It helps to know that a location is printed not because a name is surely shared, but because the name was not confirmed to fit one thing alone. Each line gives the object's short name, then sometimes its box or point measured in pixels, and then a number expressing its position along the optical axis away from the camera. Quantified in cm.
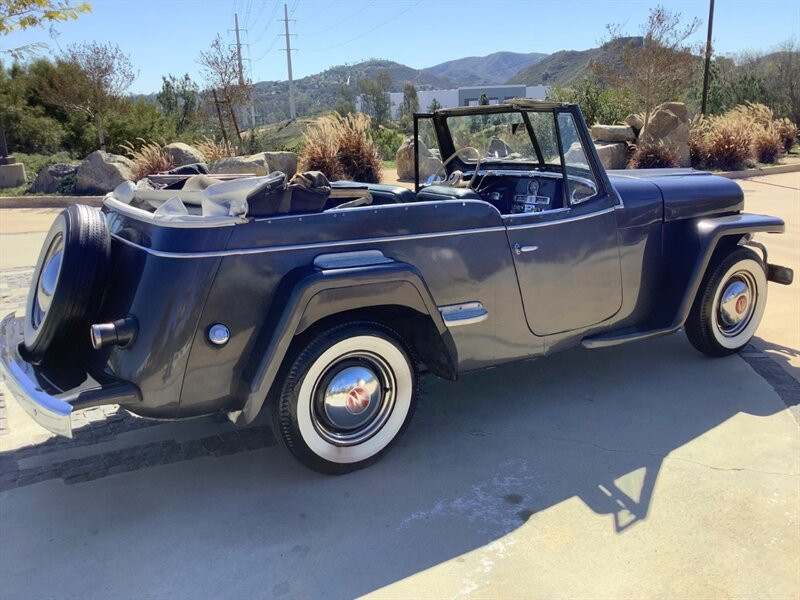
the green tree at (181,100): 2536
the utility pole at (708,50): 2045
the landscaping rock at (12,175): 1409
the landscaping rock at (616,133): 1584
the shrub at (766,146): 1728
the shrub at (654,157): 1465
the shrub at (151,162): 1274
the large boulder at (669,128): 1517
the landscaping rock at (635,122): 1619
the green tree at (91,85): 1723
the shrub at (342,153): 1291
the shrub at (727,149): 1612
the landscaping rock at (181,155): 1315
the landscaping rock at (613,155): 1530
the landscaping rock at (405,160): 1359
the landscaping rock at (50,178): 1351
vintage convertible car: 275
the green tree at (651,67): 1659
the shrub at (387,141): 1934
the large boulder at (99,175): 1304
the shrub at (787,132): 1953
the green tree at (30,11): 841
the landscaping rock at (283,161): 1286
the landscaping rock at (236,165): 1153
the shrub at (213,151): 1404
